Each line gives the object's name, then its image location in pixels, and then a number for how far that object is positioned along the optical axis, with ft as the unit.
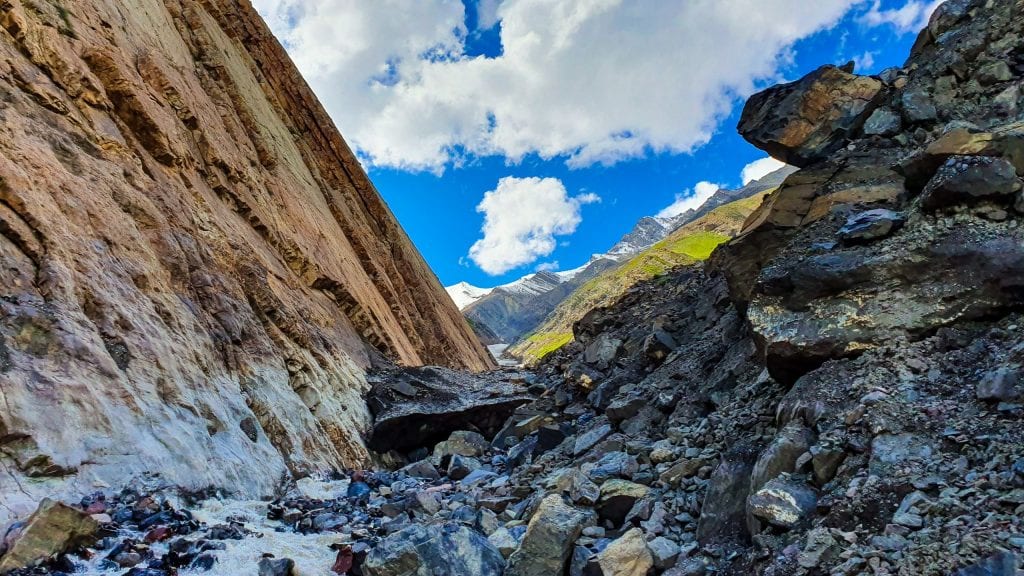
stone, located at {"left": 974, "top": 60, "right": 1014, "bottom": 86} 28.73
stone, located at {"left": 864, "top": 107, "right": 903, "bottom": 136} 31.53
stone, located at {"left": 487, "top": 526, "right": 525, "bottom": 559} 20.70
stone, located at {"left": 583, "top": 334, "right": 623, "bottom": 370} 54.02
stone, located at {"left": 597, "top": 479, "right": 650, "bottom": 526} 22.50
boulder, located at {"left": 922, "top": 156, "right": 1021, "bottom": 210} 21.15
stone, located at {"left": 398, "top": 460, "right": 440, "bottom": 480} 40.55
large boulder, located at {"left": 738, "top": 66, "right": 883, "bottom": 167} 32.78
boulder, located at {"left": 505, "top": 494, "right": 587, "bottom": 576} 19.15
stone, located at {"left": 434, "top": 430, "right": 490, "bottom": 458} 46.19
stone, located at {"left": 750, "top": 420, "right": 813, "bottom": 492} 18.16
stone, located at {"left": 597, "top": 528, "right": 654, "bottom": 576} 17.76
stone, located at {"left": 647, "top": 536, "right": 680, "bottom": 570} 17.99
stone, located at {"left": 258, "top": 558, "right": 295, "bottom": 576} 19.33
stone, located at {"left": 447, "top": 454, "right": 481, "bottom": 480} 39.73
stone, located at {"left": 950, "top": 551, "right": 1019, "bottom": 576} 10.95
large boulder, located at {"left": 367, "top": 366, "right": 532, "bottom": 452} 49.44
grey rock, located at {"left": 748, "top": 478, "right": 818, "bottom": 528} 15.99
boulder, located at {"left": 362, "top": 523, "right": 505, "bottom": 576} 18.42
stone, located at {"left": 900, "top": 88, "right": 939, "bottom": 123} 30.58
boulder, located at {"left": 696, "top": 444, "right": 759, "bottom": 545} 18.35
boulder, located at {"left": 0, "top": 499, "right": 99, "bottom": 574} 17.02
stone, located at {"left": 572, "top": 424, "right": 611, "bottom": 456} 33.85
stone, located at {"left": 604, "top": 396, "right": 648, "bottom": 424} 36.01
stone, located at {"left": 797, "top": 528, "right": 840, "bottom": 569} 13.91
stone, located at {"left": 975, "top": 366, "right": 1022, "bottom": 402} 15.69
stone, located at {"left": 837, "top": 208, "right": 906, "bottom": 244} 23.59
